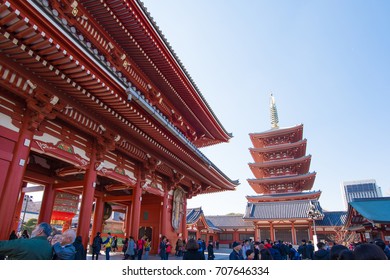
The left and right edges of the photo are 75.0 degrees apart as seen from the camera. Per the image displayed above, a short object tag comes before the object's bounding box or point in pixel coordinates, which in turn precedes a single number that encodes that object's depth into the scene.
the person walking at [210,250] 12.78
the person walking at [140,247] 10.62
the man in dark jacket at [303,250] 11.57
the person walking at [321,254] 5.85
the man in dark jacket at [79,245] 6.37
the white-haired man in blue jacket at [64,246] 3.27
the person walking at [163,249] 11.38
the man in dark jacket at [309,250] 10.98
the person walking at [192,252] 4.25
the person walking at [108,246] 10.18
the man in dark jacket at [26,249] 2.86
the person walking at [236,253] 6.17
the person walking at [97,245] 9.67
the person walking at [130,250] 9.66
